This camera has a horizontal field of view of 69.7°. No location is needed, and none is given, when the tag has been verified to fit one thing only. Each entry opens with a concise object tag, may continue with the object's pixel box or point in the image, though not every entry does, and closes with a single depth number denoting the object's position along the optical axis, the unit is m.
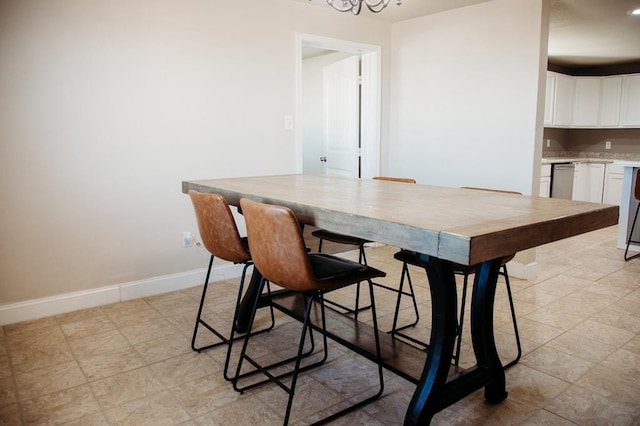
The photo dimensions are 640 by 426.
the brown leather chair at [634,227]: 4.23
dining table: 1.31
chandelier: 2.78
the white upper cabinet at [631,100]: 6.77
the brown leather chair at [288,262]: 1.68
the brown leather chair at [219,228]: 2.18
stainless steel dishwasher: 6.63
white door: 4.81
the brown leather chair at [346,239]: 2.78
